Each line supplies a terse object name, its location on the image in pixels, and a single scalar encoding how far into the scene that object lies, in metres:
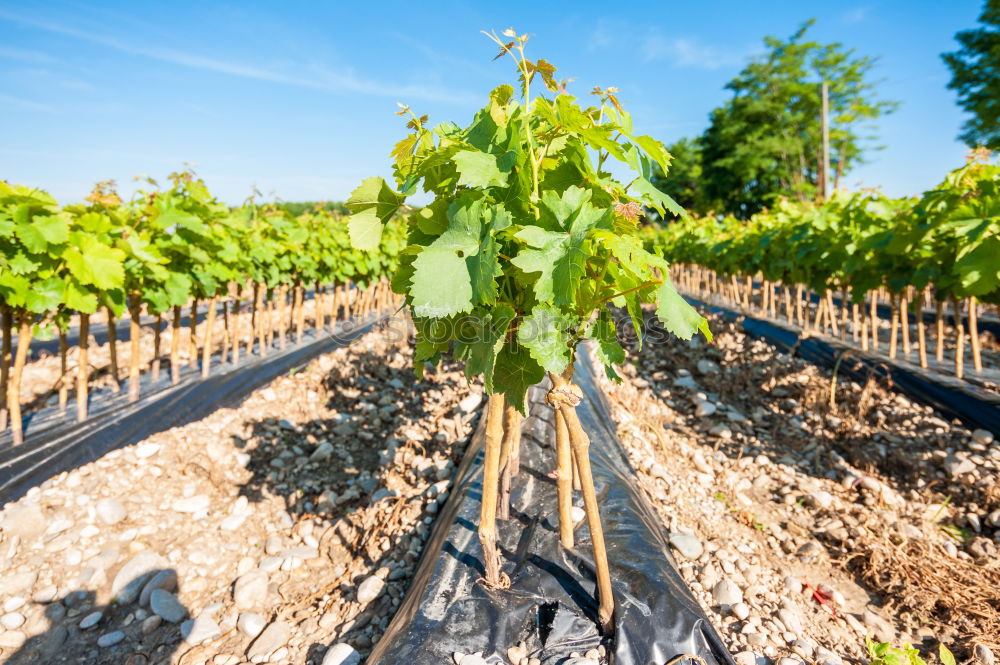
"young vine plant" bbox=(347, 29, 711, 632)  1.50
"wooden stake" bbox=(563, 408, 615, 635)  1.91
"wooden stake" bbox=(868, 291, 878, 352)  6.69
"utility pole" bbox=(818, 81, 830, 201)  23.67
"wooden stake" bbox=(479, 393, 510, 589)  2.01
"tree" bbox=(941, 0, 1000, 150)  21.28
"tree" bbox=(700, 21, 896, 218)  35.12
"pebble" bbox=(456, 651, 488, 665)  1.86
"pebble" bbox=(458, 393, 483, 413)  4.60
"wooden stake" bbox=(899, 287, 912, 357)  5.83
